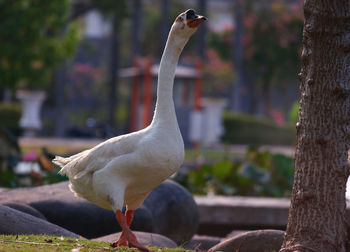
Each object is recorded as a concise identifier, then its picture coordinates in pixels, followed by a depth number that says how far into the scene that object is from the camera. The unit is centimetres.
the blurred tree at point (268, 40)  5162
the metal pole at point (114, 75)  4559
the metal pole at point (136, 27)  4520
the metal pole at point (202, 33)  4395
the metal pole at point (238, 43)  4736
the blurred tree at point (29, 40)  2829
